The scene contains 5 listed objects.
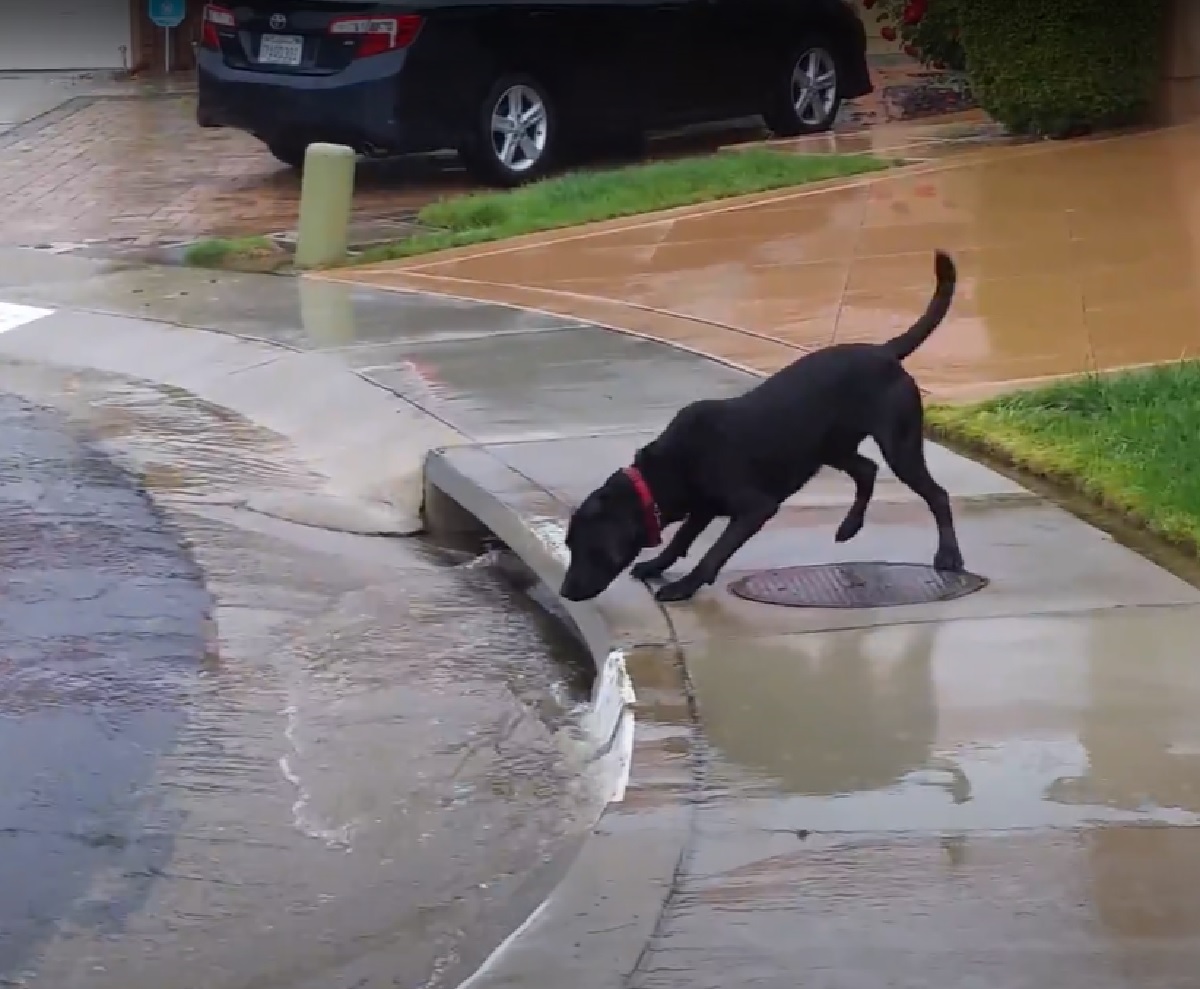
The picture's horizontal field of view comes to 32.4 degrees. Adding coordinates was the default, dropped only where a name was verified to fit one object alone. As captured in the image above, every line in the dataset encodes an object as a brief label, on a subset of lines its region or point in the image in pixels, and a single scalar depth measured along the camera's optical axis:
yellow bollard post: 11.00
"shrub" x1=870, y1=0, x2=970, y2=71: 14.85
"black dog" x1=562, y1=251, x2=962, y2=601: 5.49
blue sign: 22.89
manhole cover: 5.61
